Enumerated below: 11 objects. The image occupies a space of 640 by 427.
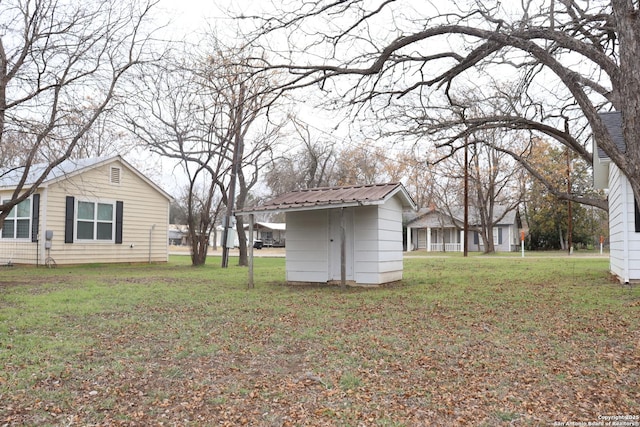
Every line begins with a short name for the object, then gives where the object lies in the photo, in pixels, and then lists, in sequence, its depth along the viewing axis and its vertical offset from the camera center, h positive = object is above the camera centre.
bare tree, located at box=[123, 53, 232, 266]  17.02 +3.04
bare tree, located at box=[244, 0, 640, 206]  4.65 +2.58
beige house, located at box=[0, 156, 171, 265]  16.09 +0.70
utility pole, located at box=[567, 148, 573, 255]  28.33 -0.17
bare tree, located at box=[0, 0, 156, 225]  10.22 +3.39
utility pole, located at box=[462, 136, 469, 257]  26.09 +1.36
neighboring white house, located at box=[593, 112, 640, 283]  9.98 +0.26
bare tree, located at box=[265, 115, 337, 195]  27.66 +4.05
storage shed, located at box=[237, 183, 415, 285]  10.91 +0.10
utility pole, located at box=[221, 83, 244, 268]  17.23 +1.75
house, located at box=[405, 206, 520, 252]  40.25 +0.53
